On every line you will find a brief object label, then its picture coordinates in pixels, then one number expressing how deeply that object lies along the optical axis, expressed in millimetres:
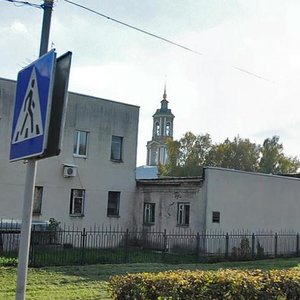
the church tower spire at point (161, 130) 82438
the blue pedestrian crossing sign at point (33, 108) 3428
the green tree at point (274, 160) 53281
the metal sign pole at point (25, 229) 3561
